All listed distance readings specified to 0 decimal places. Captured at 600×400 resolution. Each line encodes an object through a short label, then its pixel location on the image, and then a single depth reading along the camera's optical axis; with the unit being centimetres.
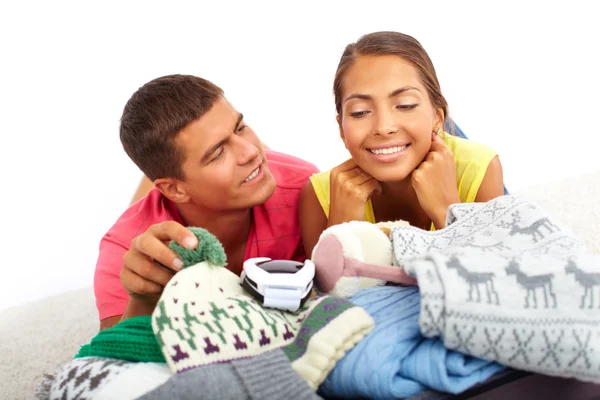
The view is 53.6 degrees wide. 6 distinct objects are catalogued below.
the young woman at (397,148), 97
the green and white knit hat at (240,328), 49
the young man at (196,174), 102
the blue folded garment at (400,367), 48
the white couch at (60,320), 126
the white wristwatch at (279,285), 57
